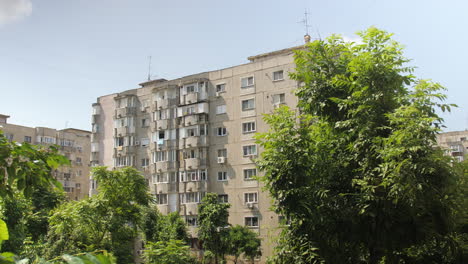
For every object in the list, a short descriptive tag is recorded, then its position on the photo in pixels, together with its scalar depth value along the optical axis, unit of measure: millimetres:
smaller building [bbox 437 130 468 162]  67312
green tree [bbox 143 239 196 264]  19422
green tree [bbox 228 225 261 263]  39000
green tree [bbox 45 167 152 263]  23141
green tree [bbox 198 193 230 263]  37656
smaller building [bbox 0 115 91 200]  65575
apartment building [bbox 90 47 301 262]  42656
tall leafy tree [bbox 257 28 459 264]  11219
